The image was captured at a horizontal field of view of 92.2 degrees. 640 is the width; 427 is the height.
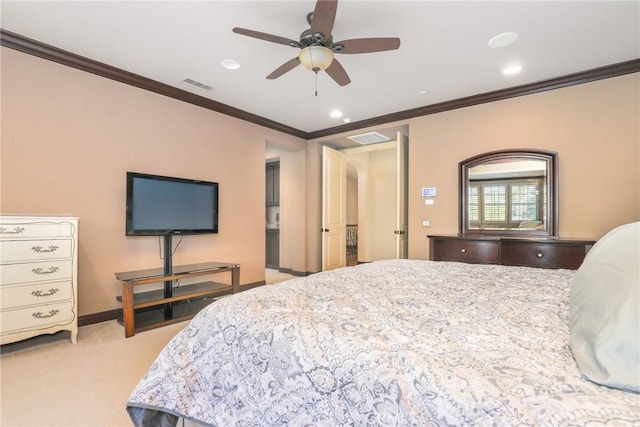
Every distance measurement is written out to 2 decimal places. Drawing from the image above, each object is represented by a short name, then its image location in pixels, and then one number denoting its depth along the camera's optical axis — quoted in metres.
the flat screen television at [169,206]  3.31
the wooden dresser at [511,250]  3.22
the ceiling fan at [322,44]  2.20
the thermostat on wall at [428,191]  4.41
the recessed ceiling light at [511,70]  3.29
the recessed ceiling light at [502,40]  2.72
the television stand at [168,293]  2.96
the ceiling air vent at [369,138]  5.26
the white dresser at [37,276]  2.42
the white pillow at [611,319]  0.67
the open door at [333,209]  5.47
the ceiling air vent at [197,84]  3.69
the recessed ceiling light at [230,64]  3.21
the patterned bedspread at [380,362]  0.68
